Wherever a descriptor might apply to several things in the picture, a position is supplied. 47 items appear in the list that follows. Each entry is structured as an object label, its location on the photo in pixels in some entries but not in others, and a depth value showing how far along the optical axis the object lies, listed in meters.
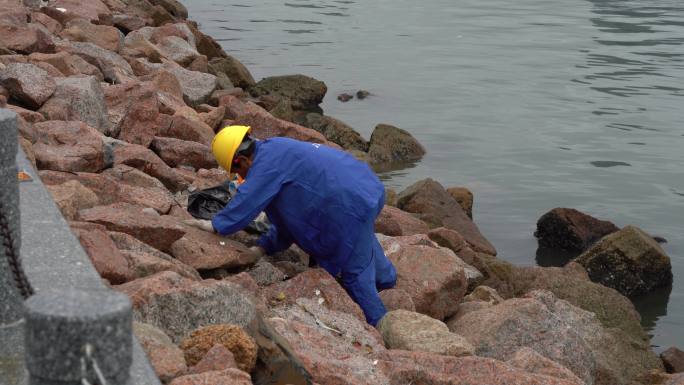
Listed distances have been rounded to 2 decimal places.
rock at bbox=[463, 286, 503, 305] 8.98
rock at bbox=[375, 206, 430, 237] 10.27
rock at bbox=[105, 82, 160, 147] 10.52
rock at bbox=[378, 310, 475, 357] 6.29
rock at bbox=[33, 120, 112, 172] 7.91
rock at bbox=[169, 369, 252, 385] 4.18
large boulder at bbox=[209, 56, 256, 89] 19.38
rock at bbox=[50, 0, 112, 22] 18.50
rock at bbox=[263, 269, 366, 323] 6.58
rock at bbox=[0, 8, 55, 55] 12.23
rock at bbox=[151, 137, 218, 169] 10.03
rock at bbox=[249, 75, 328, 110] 19.25
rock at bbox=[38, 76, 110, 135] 9.77
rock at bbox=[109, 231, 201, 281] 5.84
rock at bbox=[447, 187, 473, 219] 13.46
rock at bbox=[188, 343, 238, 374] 4.45
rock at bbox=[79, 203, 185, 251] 6.54
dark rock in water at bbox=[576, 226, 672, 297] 11.31
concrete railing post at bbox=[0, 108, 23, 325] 3.52
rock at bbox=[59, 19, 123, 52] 15.19
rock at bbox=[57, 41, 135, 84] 13.23
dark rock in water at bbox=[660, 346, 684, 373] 9.05
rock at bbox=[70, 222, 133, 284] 5.46
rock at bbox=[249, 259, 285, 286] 6.89
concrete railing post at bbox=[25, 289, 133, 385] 2.58
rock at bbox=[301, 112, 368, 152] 16.19
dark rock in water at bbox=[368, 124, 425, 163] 16.03
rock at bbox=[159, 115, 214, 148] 11.02
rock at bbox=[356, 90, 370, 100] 20.89
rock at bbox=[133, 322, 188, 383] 4.31
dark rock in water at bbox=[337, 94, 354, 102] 20.64
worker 6.96
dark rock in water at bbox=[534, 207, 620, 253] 12.76
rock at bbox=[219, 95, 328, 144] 13.59
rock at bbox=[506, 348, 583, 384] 5.97
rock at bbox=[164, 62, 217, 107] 15.06
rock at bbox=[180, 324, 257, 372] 4.65
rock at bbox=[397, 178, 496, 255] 12.12
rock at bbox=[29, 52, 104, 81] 11.77
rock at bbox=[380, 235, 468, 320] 7.86
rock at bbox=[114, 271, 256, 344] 4.95
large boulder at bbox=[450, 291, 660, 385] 7.00
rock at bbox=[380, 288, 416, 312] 7.62
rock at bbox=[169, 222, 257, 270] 6.72
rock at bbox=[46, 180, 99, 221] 6.32
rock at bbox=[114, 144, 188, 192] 8.88
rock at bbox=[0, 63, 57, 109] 9.78
